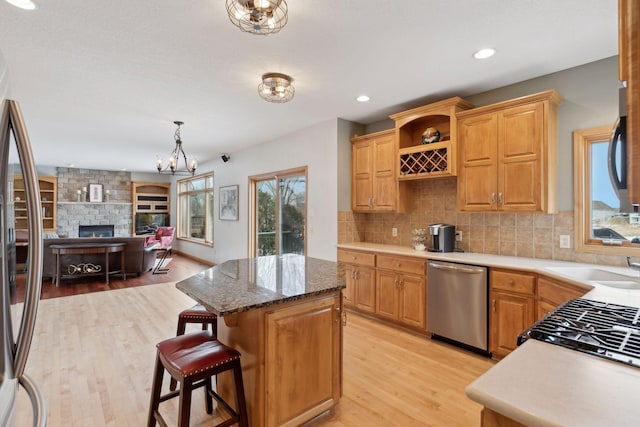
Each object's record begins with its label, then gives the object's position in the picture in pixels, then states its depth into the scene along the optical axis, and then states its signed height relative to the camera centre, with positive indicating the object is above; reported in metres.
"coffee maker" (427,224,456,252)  3.51 -0.27
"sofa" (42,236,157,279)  5.89 -0.82
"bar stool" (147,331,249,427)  1.54 -0.78
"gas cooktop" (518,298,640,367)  1.01 -0.44
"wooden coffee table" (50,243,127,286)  5.76 -0.67
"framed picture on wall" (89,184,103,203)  9.45 +0.68
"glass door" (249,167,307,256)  5.11 +0.03
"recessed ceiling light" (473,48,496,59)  2.52 +1.31
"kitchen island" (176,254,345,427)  1.73 -0.73
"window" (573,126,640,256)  2.66 +0.08
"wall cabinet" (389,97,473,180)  3.35 +0.88
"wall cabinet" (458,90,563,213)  2.78 +0.55
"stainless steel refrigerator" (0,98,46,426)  0.89 -0.16
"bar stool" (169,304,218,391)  2.22 -0.74
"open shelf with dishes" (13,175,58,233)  8.88 +0.48
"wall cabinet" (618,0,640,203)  0.73 +0.29
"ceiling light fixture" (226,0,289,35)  1.69 +1.12
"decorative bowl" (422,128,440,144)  3.58 +0.90
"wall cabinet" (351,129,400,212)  3.95 +0.54
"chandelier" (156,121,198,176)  4.59 +0.84
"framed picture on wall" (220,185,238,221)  6.65 +0.26
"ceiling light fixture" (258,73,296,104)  2.93 +1.20
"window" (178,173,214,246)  8.12 +0.17
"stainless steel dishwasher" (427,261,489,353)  2.91 -0.88
